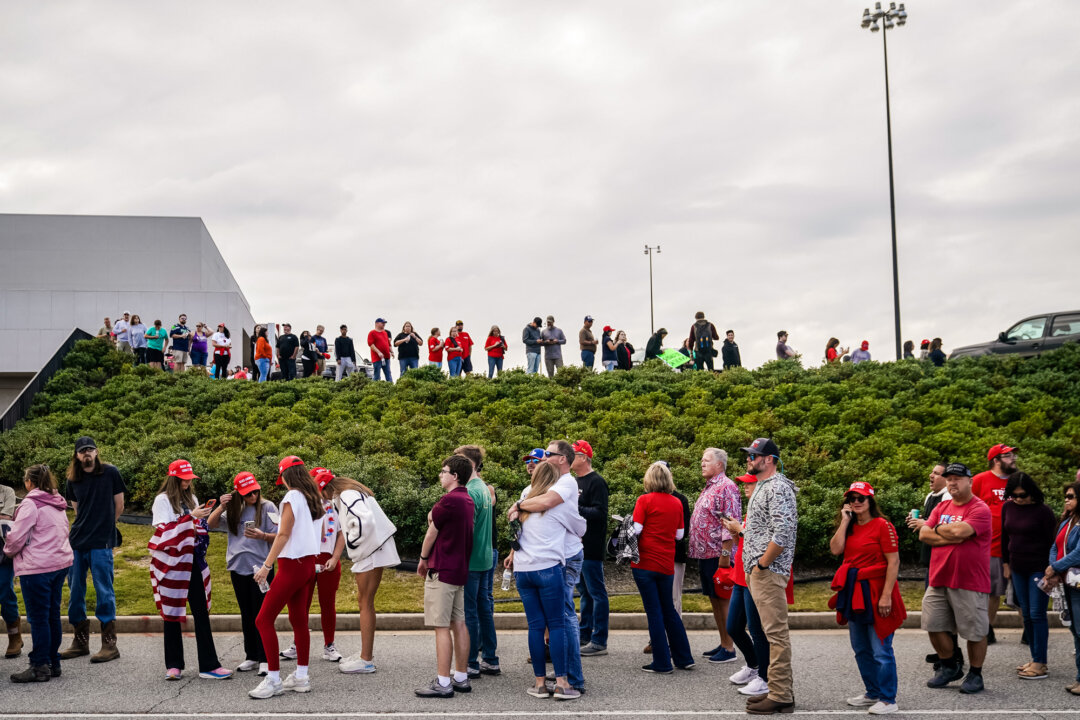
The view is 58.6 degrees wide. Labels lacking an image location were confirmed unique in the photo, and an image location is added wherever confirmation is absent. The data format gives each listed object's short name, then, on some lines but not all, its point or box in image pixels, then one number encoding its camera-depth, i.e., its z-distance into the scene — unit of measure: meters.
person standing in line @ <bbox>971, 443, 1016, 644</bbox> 8.78
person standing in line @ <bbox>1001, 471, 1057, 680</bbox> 8.23
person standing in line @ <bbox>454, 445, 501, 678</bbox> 8.02
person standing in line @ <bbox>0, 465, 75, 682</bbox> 7.99
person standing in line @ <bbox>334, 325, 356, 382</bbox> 26.70
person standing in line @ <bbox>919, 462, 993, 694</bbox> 7.52
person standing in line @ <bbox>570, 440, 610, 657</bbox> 8.65
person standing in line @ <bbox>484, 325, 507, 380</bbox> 24.45
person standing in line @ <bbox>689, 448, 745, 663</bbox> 8.23
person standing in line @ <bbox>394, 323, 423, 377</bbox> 23.81
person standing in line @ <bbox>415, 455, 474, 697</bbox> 7.46
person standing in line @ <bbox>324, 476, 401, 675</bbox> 8.20
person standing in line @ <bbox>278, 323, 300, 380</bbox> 25.82
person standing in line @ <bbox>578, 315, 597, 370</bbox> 24.50
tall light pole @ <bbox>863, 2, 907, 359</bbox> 31.06
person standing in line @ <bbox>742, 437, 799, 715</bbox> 6.91
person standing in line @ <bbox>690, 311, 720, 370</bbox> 24.81
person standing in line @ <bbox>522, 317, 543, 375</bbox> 24.30
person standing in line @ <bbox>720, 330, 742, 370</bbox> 25.45
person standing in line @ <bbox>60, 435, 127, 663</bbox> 8.87
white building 44.41
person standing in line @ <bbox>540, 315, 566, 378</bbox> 23.98
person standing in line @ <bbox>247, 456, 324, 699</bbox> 7.44
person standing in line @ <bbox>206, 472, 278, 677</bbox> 8.06
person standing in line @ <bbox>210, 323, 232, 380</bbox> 27.89
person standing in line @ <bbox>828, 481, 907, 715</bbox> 6.96
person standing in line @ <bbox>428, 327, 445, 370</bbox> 24.84
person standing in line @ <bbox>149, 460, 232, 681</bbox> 8.04
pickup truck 22.89
